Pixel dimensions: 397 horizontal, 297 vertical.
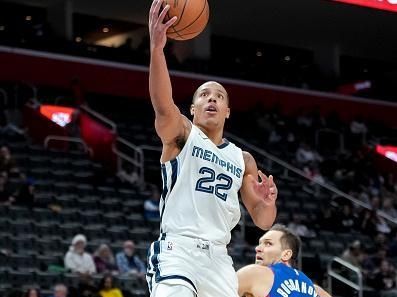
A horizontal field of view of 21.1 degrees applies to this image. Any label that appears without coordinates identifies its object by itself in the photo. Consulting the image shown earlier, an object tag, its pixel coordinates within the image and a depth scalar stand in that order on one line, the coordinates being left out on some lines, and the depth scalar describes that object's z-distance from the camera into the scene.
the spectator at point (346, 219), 19.70
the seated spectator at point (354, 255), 17.39
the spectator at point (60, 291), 12.10
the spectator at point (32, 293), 11.88
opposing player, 6.29
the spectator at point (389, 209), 21.45
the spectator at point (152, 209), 16.95
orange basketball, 5.83
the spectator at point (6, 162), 15.91
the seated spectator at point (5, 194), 15.33
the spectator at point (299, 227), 18.11
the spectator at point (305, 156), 22.56
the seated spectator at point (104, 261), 13.92
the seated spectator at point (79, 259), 13.52
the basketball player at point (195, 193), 5.62
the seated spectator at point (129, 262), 14.27
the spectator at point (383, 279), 16.97
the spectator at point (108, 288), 12.78
